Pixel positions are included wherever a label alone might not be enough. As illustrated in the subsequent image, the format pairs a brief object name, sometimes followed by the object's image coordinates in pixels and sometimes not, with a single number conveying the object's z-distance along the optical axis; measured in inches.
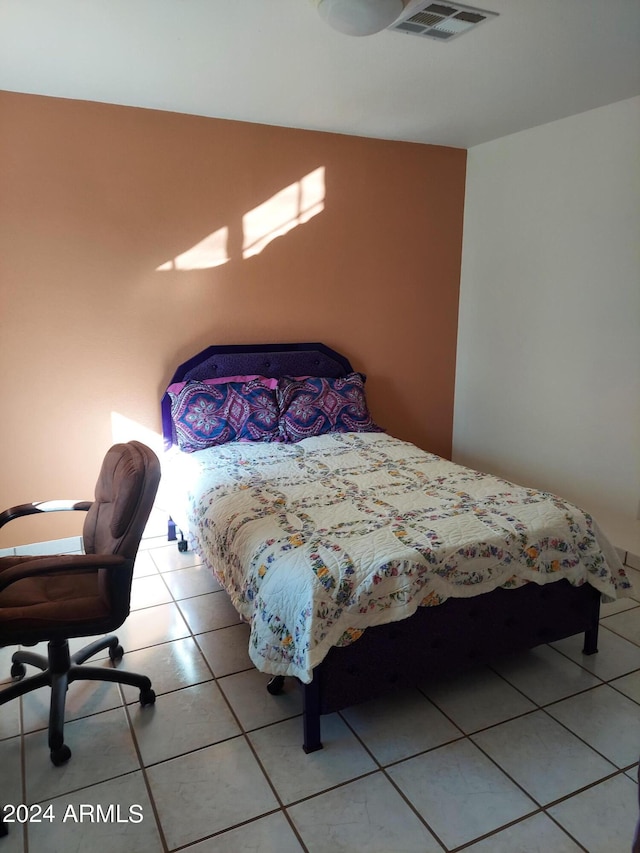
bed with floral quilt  81.9
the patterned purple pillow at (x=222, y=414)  140.9
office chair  81.3
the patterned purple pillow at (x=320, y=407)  148.6
